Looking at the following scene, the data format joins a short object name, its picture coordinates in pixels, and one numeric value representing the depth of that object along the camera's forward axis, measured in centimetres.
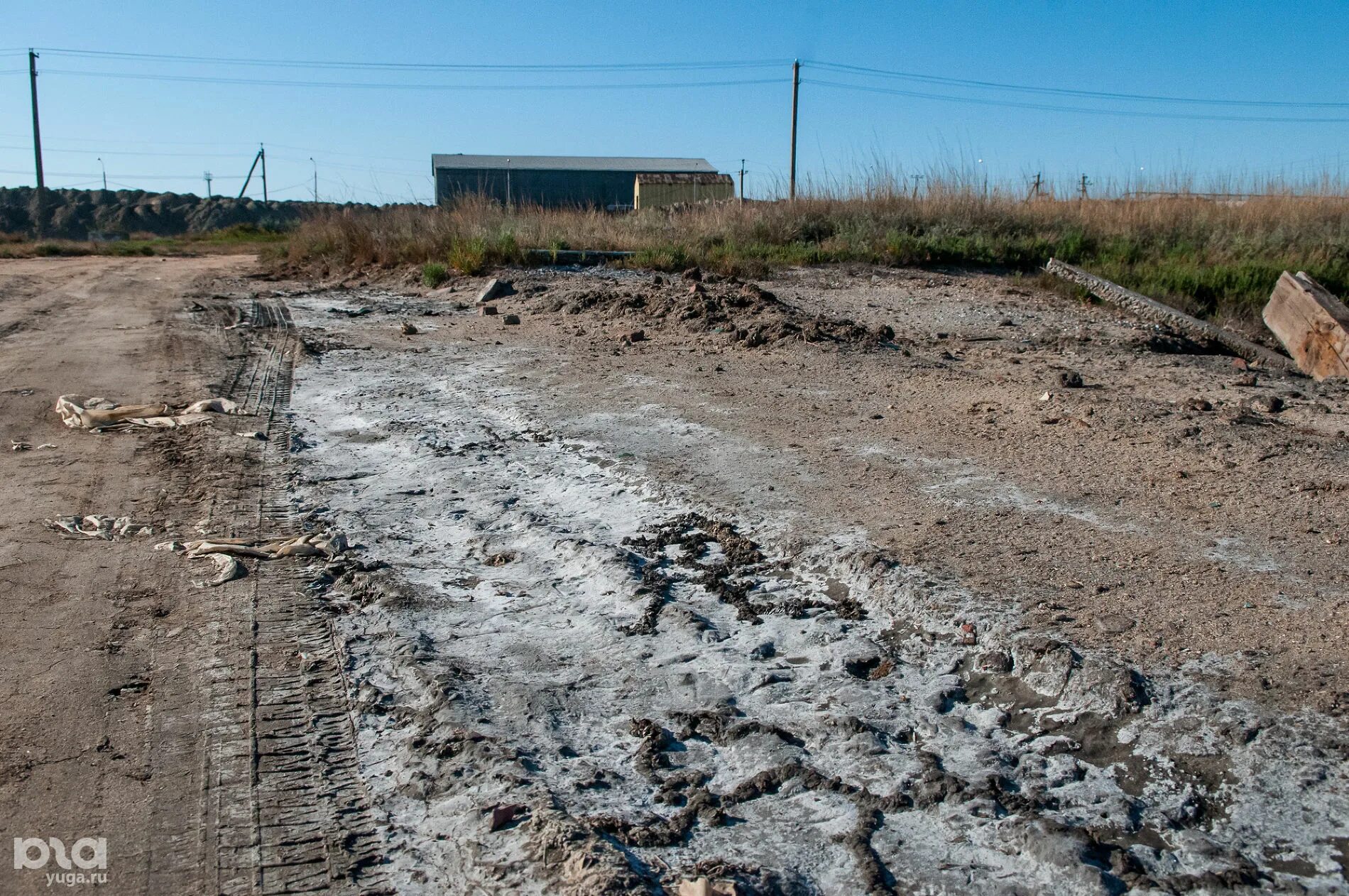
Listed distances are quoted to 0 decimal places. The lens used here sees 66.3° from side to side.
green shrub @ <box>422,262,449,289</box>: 1327
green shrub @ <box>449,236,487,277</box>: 1342
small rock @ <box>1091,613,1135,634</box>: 347
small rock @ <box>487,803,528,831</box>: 274
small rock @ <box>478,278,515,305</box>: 1186
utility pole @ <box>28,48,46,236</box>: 3769
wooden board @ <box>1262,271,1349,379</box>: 830
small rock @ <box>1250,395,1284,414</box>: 671
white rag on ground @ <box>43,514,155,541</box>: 488
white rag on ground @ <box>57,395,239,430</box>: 692
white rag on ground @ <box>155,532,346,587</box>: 461
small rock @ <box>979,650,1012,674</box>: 339
